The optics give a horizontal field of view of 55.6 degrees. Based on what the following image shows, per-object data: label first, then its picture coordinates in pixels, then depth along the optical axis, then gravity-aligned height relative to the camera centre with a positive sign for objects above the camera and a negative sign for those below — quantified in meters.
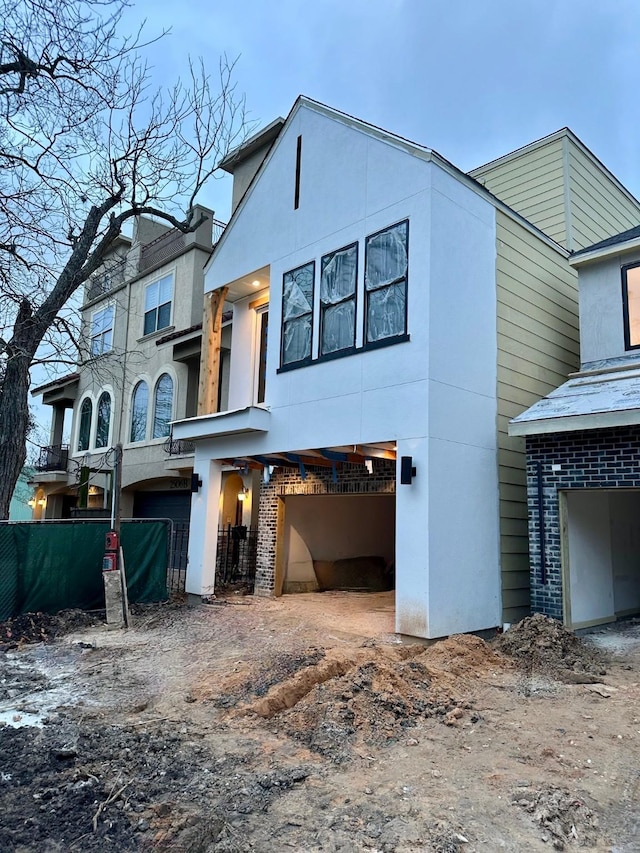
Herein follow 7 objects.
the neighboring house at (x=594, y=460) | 7.77 +0.87
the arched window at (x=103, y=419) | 20.22 +3.12
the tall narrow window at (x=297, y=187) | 10.41 +5.65
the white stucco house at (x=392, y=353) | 7.93 +2.56
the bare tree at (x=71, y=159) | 6.56 +4.79
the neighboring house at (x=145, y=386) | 17.16 +3.98
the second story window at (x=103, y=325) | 21.05 +6.64
